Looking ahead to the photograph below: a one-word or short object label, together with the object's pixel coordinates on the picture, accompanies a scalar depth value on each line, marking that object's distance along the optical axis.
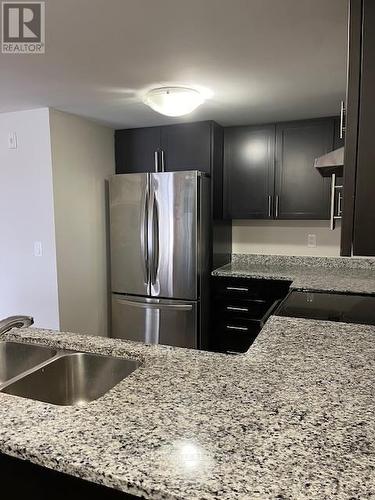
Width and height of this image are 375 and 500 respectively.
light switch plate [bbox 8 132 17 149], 3.00
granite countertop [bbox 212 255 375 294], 2.52
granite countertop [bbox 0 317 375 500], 0.68
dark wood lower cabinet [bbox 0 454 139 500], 0.80
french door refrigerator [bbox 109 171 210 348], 3.06
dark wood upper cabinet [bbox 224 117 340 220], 3.15
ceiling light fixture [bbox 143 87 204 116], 2.28
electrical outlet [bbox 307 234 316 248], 3.48
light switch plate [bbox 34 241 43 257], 3.00
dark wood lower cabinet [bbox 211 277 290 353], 3.06
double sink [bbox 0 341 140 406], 1.29
